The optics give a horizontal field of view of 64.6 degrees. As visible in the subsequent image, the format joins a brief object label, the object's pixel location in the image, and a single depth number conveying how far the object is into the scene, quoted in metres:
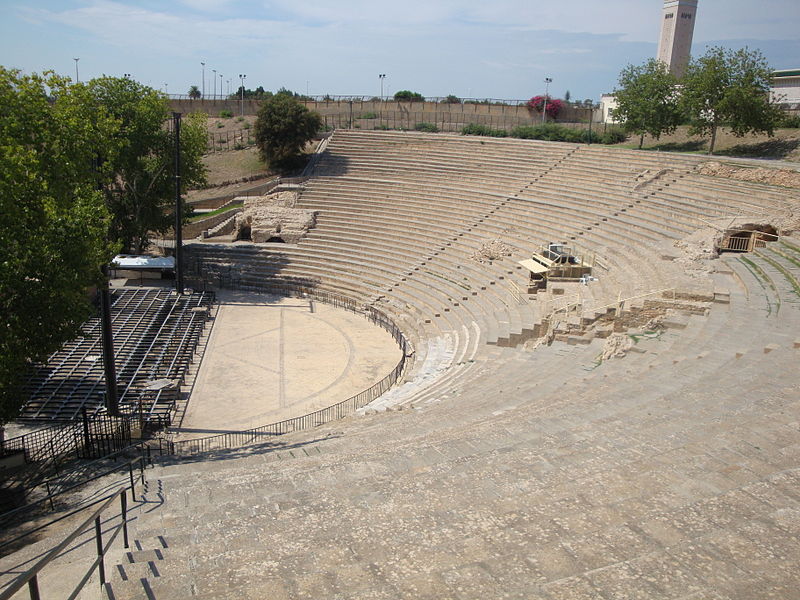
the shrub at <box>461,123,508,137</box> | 44.70
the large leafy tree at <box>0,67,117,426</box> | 12.33
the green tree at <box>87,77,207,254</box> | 28.47
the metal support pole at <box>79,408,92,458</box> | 13.40
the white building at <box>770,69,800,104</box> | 47.91
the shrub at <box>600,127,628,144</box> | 42.20
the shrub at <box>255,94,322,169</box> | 39.38
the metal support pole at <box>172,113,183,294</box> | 26.75
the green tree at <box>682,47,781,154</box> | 32.09
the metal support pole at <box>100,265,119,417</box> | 14.79
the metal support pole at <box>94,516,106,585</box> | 6.04
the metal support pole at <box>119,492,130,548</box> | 7.11
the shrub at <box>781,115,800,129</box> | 34.50
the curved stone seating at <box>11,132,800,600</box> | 6.02
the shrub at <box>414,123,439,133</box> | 48.41
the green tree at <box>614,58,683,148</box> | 36.62
